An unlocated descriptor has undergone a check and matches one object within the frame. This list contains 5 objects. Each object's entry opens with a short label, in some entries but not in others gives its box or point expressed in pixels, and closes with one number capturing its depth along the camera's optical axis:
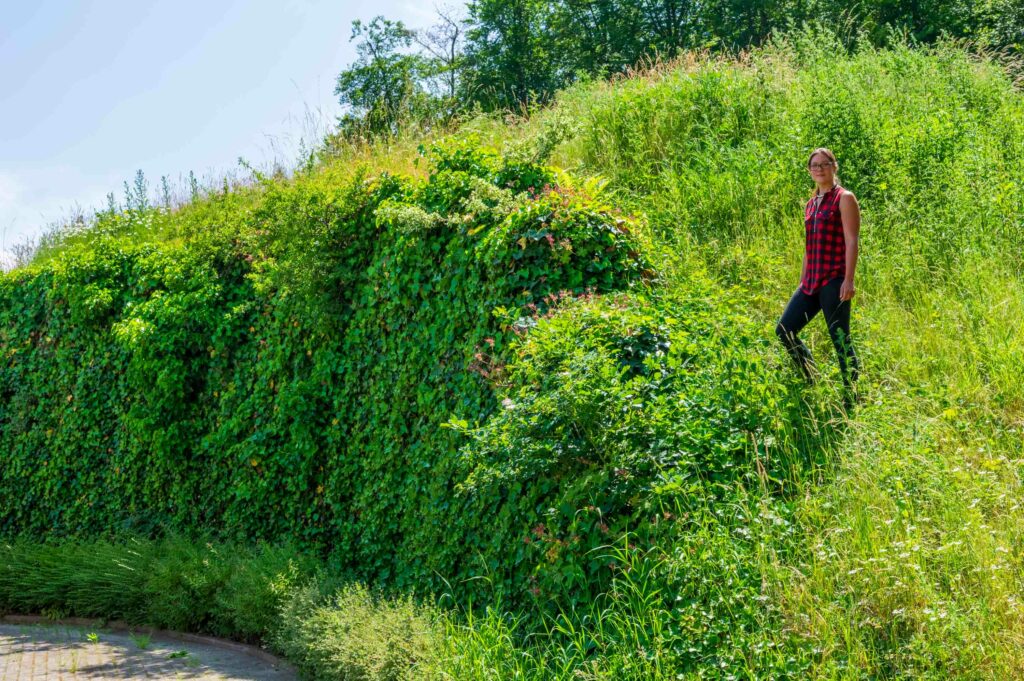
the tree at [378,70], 49.38
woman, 7.34
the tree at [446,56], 49.75
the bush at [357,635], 6.19
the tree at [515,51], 41.56
